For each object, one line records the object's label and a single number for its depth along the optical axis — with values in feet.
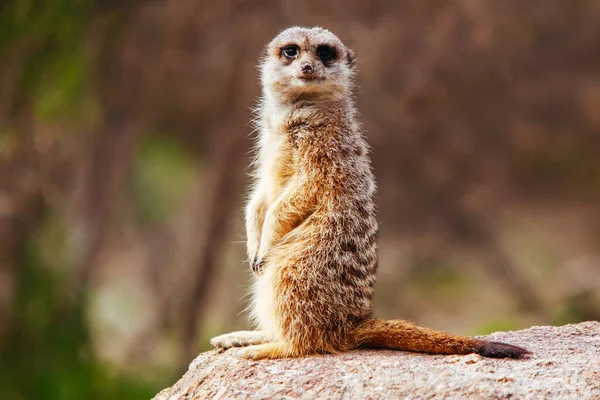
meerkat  18.02
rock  15.11
